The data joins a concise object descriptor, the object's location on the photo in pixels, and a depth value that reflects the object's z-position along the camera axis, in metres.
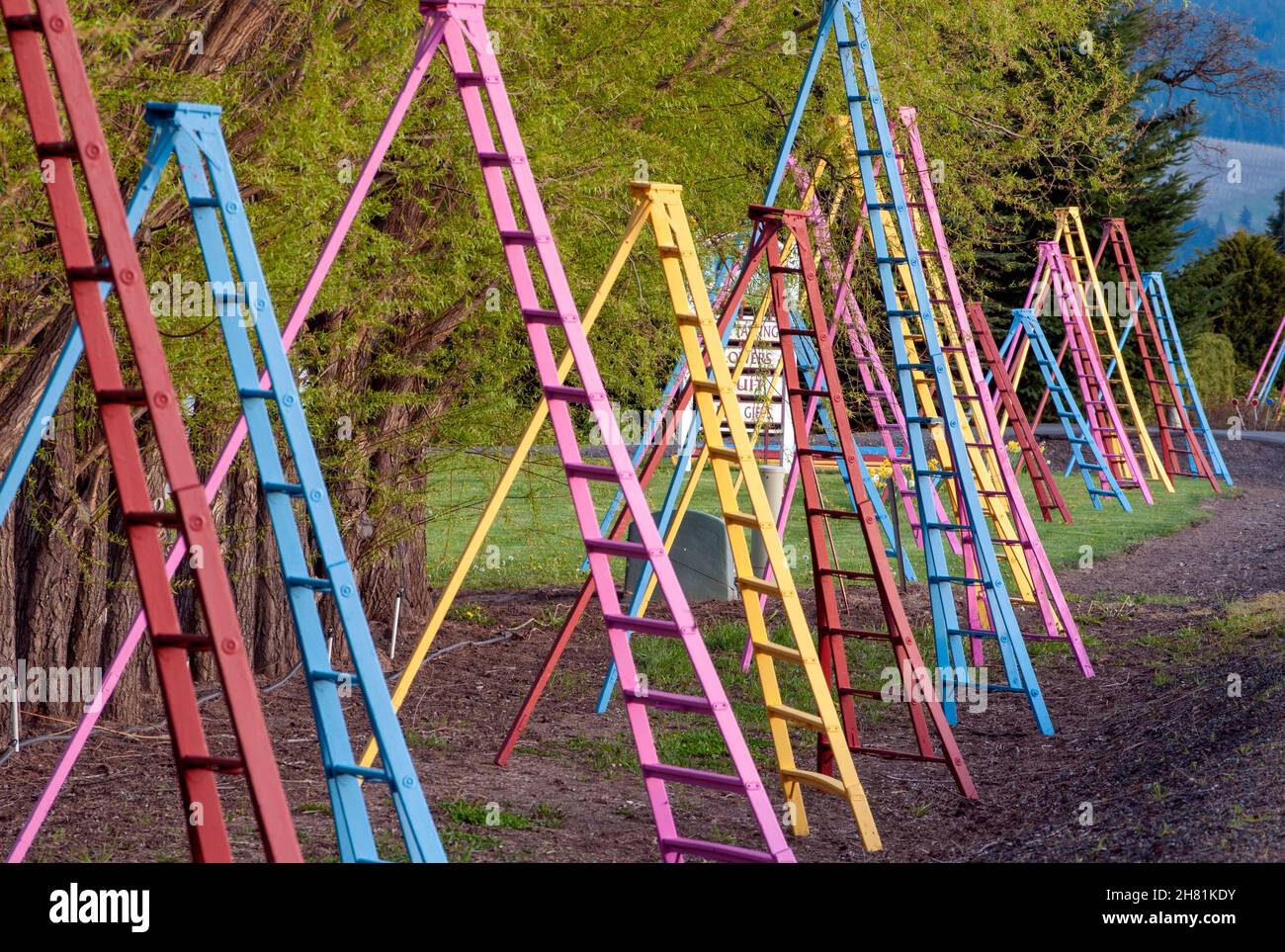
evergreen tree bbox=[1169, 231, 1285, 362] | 31.56
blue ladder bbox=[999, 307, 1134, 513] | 15.66
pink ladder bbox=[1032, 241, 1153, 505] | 15.98
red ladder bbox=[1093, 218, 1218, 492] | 18.30
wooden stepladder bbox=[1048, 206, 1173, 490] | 17.03
